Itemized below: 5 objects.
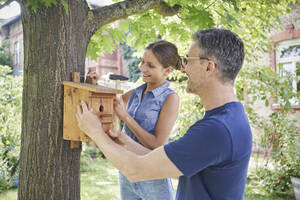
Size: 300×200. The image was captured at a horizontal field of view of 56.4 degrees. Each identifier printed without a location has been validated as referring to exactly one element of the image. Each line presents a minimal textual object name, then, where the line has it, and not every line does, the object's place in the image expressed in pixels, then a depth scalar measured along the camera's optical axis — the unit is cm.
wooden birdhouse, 181
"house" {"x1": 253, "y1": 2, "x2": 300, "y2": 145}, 884
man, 132
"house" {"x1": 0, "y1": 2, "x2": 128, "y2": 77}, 1942
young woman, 207
